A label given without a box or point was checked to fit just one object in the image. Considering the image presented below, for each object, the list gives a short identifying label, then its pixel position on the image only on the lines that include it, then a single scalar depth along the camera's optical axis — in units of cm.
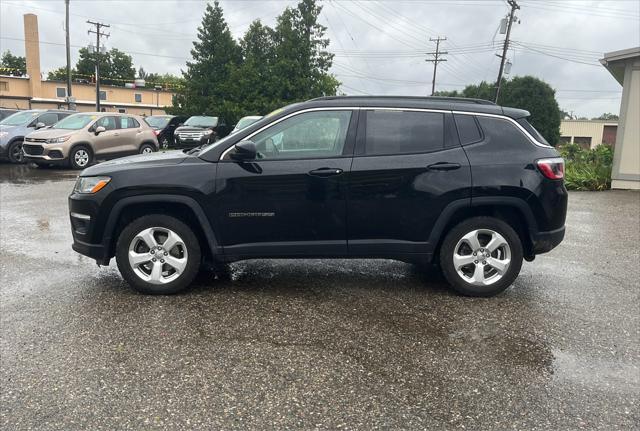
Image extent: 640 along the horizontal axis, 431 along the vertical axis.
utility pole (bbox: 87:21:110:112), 4344
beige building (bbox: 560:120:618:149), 5944
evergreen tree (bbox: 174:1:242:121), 3638
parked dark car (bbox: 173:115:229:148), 2269
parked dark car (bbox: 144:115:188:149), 2403
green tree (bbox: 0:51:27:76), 8400
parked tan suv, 1437
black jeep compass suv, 447
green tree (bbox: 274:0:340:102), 3359
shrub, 1306
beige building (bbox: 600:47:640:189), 1261
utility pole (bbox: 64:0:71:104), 3800
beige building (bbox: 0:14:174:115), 5328
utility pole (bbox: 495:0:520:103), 3964
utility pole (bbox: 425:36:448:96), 6278
